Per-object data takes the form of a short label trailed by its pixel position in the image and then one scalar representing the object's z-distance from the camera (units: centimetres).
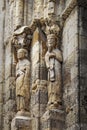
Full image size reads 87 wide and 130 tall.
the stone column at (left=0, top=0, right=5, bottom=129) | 1349
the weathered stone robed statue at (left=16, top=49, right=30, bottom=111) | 1216
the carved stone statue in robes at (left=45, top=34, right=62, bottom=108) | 1115
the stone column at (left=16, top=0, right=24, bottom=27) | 1309
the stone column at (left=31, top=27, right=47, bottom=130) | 1160
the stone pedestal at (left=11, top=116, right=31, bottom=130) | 1180
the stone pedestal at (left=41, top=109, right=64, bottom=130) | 1094
